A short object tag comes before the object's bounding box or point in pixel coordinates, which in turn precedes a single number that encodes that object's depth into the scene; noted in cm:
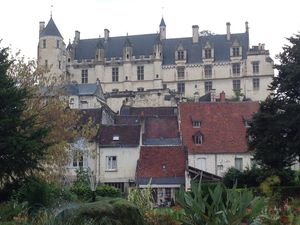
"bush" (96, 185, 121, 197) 3225
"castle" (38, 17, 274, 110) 9706
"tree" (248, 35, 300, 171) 3209
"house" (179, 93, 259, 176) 4962
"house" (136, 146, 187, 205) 4134
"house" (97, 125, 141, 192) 4509
